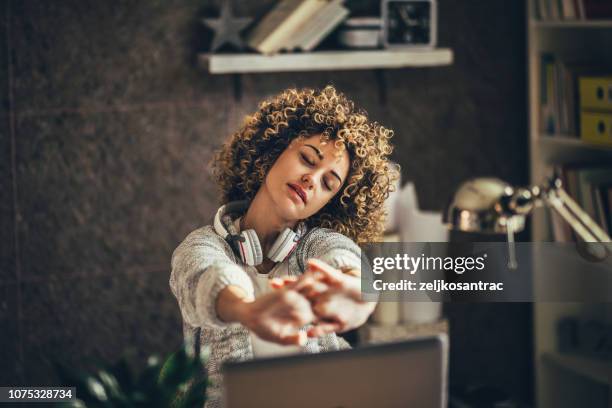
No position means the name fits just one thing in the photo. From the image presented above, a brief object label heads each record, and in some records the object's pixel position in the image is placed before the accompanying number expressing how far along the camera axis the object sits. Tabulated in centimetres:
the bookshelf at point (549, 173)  309
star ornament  278
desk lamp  176
